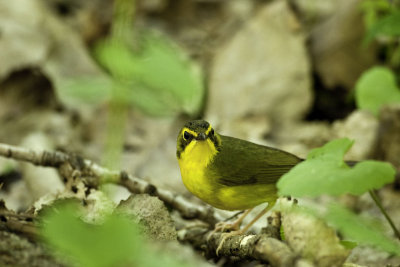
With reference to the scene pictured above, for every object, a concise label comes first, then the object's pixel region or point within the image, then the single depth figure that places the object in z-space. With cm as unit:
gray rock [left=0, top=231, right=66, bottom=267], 435
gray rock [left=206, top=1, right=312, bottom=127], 1375
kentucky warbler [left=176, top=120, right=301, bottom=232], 745
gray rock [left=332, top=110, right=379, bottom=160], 1141
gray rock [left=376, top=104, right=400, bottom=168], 1114
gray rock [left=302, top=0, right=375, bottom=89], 1373
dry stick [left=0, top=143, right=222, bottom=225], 694
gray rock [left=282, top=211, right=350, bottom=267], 474
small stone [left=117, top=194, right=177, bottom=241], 547
